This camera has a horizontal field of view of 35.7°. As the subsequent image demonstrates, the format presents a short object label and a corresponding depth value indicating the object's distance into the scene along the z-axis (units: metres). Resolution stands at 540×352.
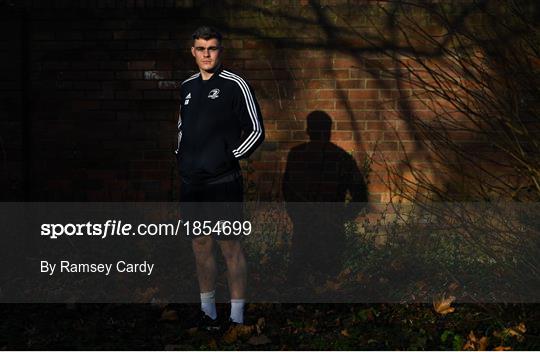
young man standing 5.31
